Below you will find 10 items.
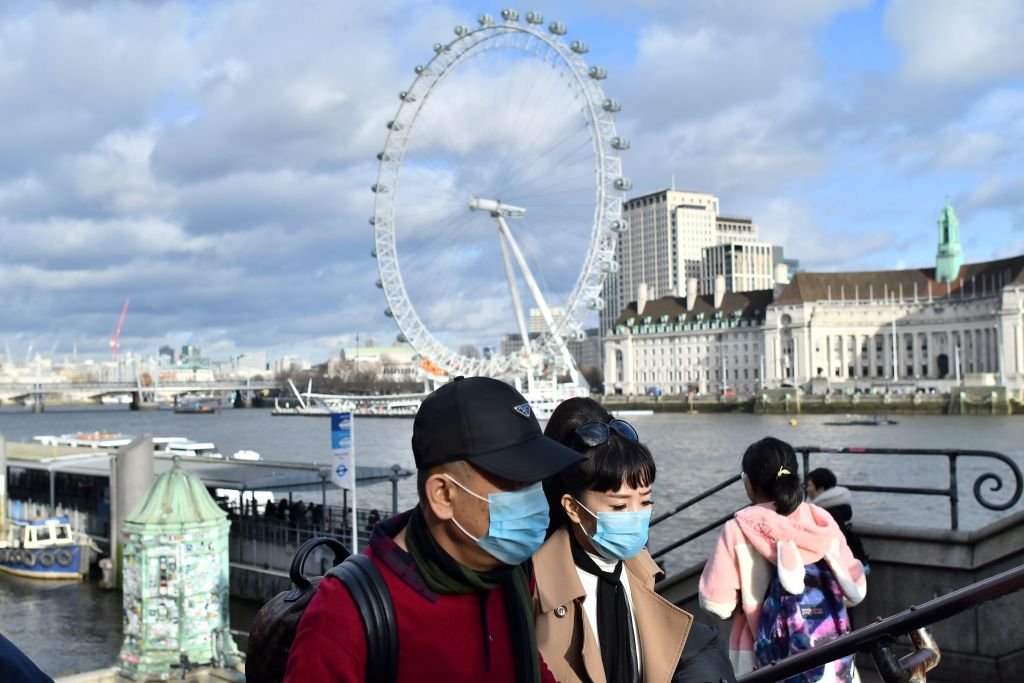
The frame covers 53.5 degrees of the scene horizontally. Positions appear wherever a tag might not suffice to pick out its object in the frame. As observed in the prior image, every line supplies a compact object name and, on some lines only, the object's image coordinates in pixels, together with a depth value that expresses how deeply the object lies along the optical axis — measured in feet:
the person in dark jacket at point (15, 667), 4.23
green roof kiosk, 41.68
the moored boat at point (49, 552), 76.54
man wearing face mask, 6.16
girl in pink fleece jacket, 11.79
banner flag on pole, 55.52
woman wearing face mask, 7.81
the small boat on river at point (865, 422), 226.75
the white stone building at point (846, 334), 339.16
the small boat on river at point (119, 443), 113.39
